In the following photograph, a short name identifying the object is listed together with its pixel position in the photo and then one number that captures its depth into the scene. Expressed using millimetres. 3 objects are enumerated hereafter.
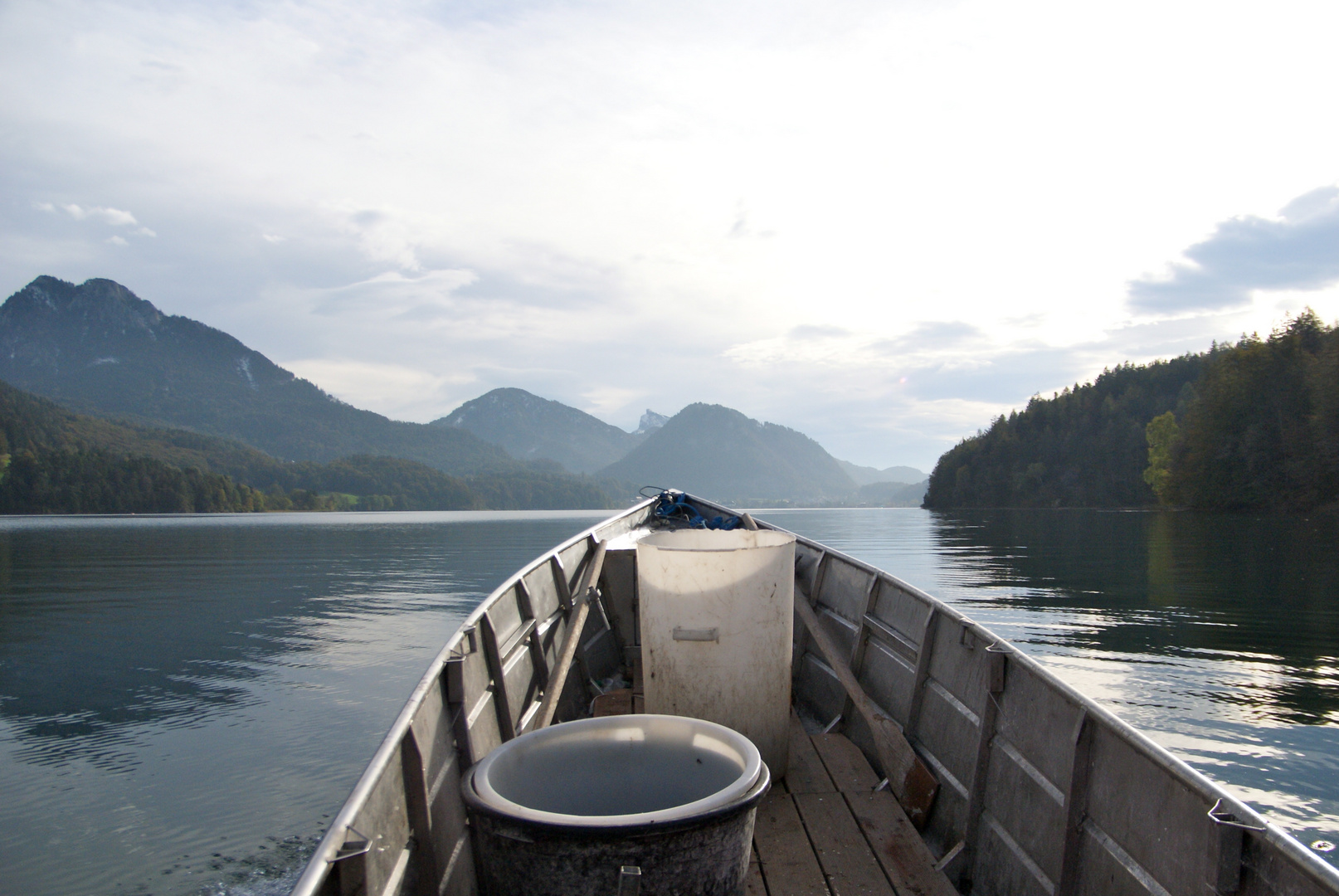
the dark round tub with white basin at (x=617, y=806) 2234
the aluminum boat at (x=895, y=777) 2455
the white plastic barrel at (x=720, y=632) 4156
